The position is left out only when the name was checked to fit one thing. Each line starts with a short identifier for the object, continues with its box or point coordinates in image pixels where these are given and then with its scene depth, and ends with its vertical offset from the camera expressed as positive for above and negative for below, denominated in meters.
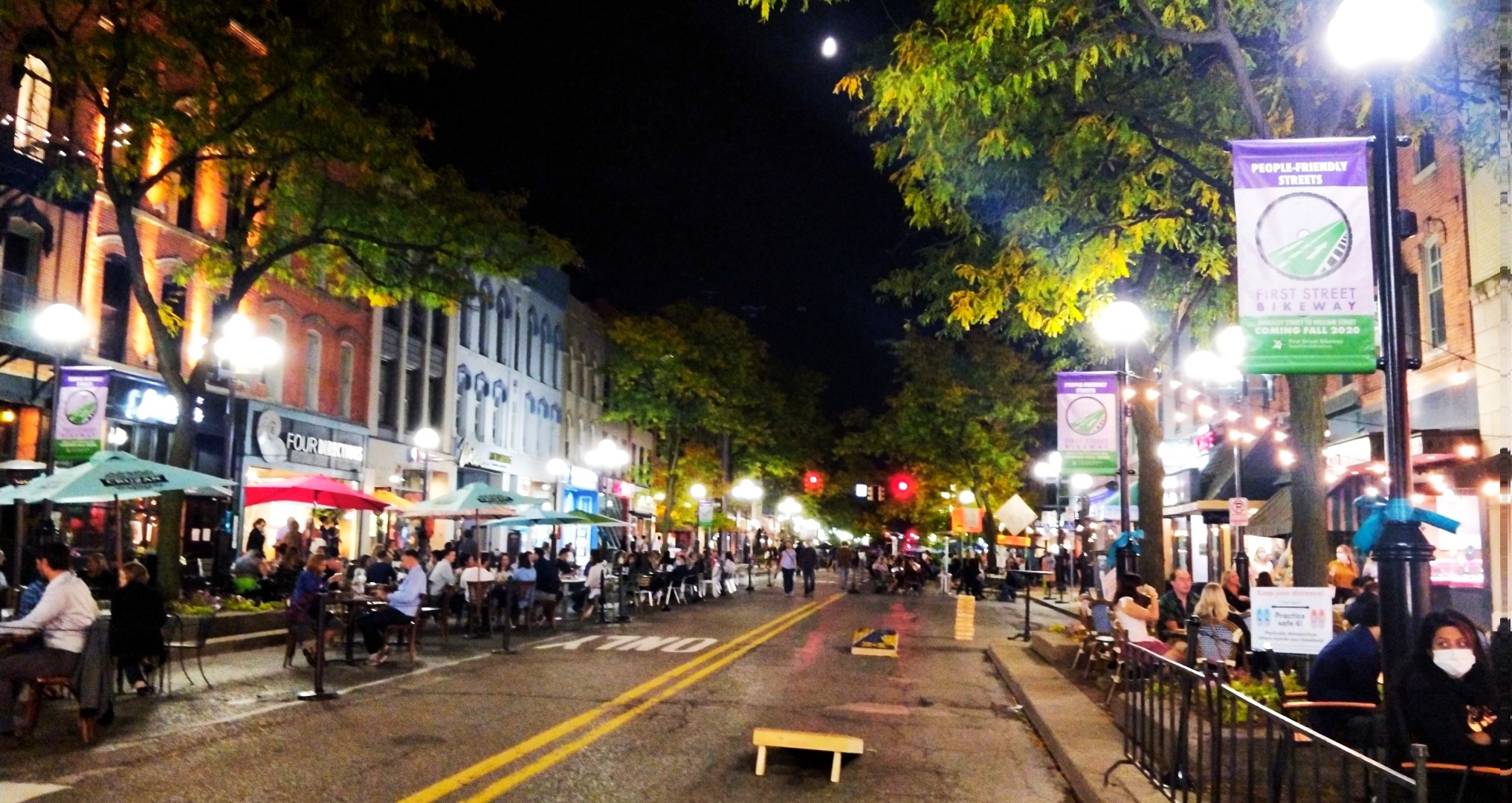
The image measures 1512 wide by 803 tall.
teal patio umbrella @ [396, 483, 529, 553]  23.61 +0.72
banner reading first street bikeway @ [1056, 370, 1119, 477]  20.31 +2.16
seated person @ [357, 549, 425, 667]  16.42 -1.02
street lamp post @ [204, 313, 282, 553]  22.19 +3.48
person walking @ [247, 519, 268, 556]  25.61 -0.05
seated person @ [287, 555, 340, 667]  15.95 -0.93
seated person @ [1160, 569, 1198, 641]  15.11 -0.73
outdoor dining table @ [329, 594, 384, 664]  16.03 -0.92
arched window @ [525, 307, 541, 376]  49.97 +7.96
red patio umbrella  24.66 +0.92
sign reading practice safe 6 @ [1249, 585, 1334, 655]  10.18 -0.57
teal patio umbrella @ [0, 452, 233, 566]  15.26 +0.68
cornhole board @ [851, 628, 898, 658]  19.36 -1.54
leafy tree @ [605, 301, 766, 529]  52.53 +7.38
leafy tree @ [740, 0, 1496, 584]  11.23 +4.41
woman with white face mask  6.33 -0.75
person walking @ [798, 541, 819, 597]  41.38 -0.60
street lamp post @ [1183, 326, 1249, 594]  20.09 +3.29
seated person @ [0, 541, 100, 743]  9.98 -0.77
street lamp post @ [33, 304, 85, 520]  18.48 +3.09
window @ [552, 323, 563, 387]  53.34 +8.01
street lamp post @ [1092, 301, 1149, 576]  16.12 +3.01
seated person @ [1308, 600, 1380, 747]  8.16 -0.87
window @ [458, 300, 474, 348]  43.66 +7.51
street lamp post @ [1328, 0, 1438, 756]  7.26 +1.73
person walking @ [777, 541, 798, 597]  41.25 -0.66
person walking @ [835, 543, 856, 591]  49.47 -0.67
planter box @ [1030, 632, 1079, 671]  18.30 -1.57
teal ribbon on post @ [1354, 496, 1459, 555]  7.46 +0.22
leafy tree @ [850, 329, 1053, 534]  49.00 +5.59
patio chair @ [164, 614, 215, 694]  13.17 -1.09
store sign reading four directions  31.42 +2.56
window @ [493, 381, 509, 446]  46.69 +5.12
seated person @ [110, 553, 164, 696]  12.59 -0.91
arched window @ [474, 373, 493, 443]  45.00 +4.65
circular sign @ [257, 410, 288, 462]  31.16 +2.53
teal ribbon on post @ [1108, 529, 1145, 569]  20.55 +0.16
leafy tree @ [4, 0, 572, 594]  17.97 +6.12
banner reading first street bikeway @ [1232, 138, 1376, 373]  8.45 +2.05
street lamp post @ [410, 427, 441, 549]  35.09 +2.82
